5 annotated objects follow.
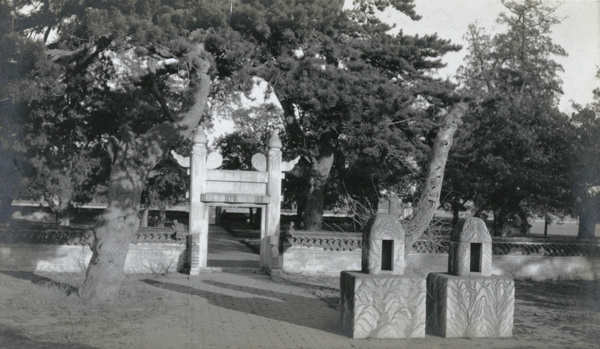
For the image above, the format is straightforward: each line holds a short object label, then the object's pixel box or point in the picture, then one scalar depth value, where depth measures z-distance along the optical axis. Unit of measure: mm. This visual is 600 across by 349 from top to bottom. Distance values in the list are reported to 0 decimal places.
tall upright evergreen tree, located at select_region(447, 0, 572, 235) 21406
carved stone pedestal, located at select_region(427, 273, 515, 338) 9180
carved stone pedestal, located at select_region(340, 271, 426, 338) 8750
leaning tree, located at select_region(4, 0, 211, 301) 11086
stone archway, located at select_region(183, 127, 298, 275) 17203
